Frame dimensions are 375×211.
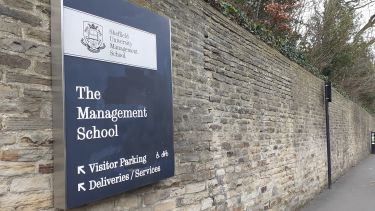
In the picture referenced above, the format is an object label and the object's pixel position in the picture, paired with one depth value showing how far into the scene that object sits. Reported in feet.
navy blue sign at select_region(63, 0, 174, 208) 11.10
